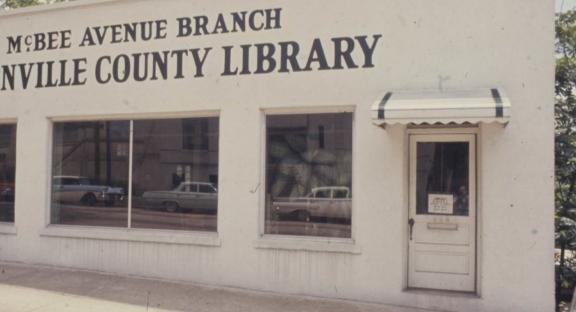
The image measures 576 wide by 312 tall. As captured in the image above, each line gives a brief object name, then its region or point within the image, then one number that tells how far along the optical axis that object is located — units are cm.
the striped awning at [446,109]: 538
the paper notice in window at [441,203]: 645
